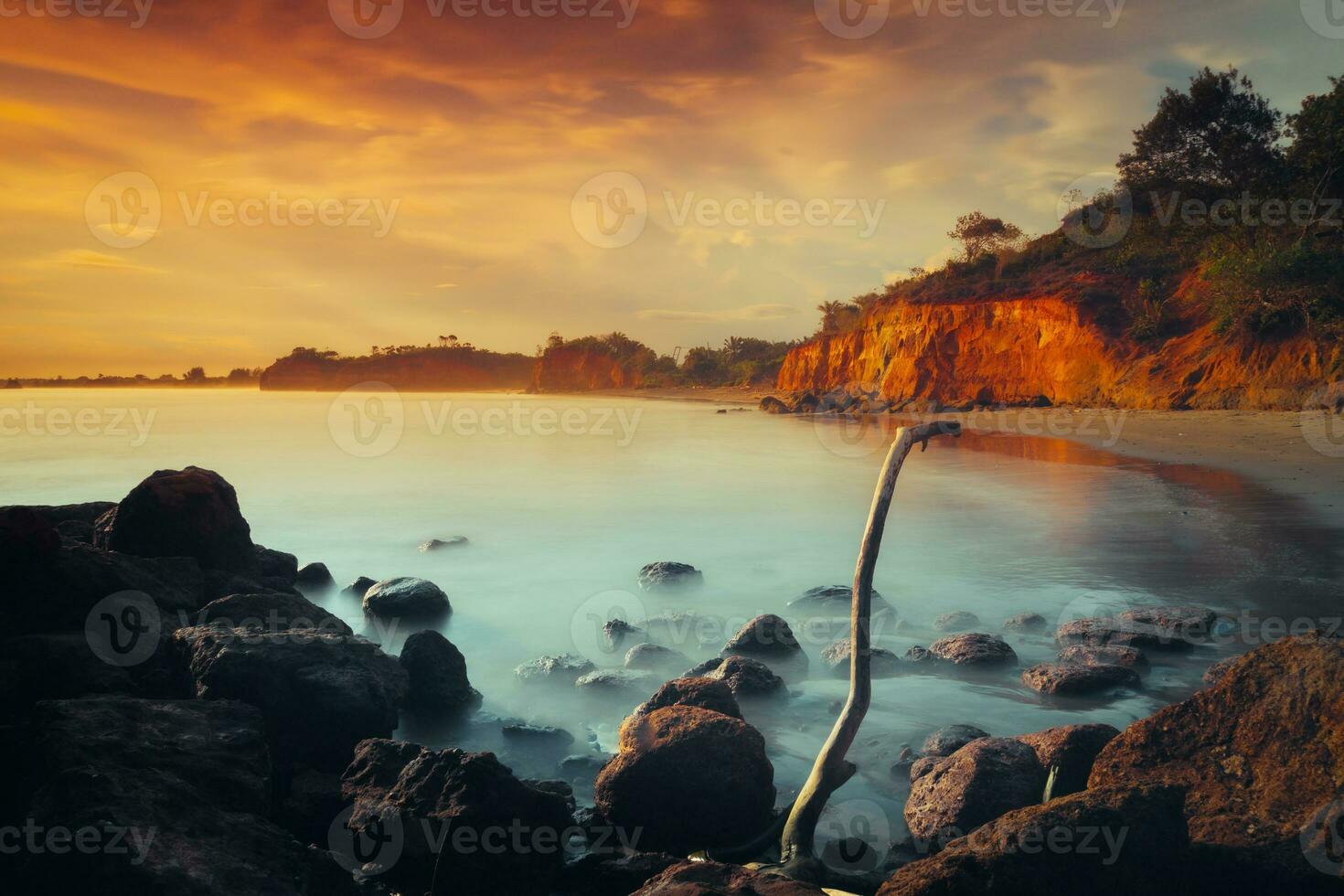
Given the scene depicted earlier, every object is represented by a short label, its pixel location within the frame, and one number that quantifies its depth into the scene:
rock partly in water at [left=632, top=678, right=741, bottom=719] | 5.83
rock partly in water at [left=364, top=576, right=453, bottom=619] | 9.99
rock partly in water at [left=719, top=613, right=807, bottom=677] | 8.01
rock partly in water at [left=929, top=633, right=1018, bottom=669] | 7.74
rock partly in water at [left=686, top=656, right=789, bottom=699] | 7.09
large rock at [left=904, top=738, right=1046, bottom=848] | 4.52
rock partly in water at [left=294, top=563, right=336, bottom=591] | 12.05
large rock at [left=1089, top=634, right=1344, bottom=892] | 3.62
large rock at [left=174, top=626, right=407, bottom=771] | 5.59
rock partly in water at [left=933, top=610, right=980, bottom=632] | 9.39
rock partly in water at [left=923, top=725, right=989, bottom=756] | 5.61
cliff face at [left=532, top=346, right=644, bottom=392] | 119.94
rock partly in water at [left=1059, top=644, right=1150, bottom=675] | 7.27
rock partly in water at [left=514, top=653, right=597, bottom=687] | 8.10
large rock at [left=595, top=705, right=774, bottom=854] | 4.76
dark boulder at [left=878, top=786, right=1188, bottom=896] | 3.38
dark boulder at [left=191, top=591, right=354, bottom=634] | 6.67
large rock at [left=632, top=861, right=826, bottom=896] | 3.43
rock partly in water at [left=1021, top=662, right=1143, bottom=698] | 6.82
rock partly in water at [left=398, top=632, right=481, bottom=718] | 7.08
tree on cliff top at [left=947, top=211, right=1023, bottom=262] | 51.50
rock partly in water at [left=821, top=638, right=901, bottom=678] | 7.78
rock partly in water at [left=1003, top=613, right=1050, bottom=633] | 9.00
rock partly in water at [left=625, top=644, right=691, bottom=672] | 8.20
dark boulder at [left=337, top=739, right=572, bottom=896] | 4.24
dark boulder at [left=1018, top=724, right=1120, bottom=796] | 4.76
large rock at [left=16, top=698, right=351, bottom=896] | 3.35
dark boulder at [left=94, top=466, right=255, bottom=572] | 8.49
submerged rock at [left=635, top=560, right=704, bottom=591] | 12.13
